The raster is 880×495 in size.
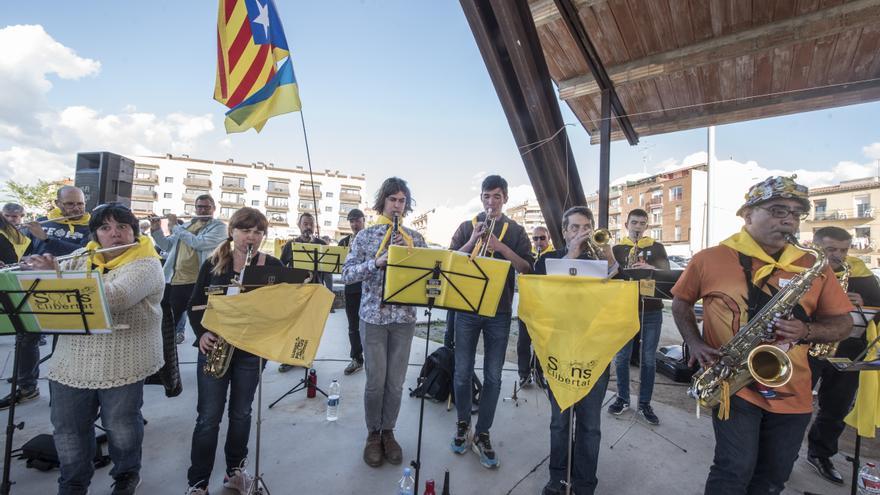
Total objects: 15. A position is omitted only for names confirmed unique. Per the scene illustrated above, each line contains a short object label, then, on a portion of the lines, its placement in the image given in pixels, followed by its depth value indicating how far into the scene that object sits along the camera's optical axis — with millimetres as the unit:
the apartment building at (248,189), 50375
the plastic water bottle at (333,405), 3312
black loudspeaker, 4418
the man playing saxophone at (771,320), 1771
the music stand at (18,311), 1783
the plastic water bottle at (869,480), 2494
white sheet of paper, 2043
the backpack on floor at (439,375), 3717
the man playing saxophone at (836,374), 2859
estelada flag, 3125
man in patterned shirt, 2660
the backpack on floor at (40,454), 2428
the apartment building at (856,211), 33875
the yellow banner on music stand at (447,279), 2150
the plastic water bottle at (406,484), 2192
